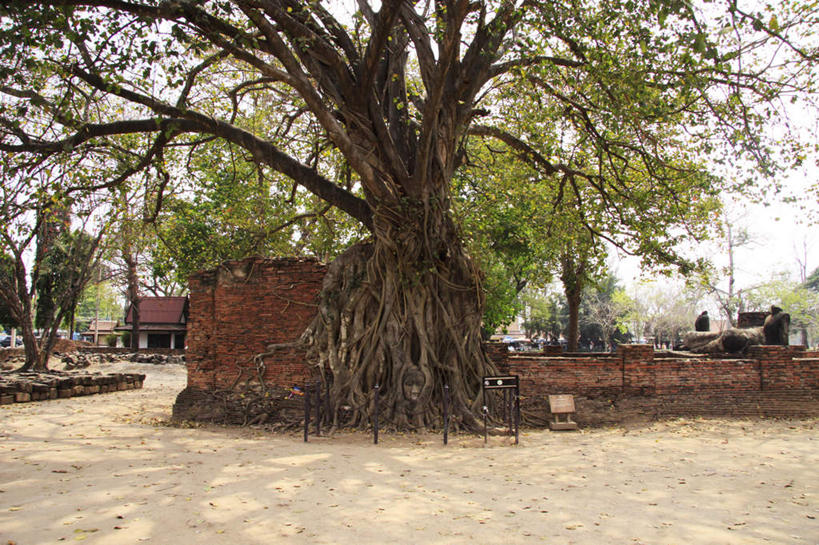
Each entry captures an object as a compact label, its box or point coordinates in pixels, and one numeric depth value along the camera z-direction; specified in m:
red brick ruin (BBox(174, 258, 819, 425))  10.57
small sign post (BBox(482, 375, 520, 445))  8.15
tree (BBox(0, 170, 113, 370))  8.99
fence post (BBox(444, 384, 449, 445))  8.14
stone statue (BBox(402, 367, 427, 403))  9.27
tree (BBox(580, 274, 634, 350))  42.00
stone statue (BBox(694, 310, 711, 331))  16.53
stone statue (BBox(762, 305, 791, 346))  13.74
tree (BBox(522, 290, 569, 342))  45.81
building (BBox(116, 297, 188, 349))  35.16
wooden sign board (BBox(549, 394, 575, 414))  10.14
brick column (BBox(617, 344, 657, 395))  10.78
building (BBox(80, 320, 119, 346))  55.24
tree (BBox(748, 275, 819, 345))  39.84
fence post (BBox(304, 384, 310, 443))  8.28
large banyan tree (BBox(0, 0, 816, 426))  7.78
